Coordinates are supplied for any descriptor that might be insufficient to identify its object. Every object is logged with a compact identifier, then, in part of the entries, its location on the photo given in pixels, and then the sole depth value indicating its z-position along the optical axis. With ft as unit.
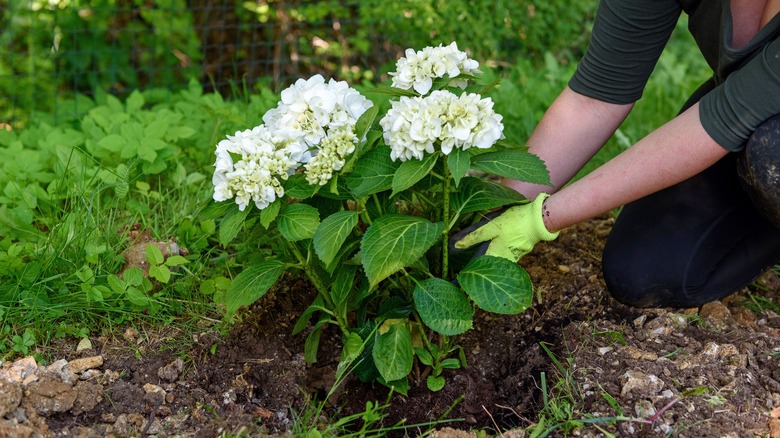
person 6.38
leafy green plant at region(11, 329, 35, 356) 6.64
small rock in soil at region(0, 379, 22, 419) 5.77
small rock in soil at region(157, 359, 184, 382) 6.58
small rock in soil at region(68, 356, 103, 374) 6.57
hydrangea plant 5.47
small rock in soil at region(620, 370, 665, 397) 6.30
